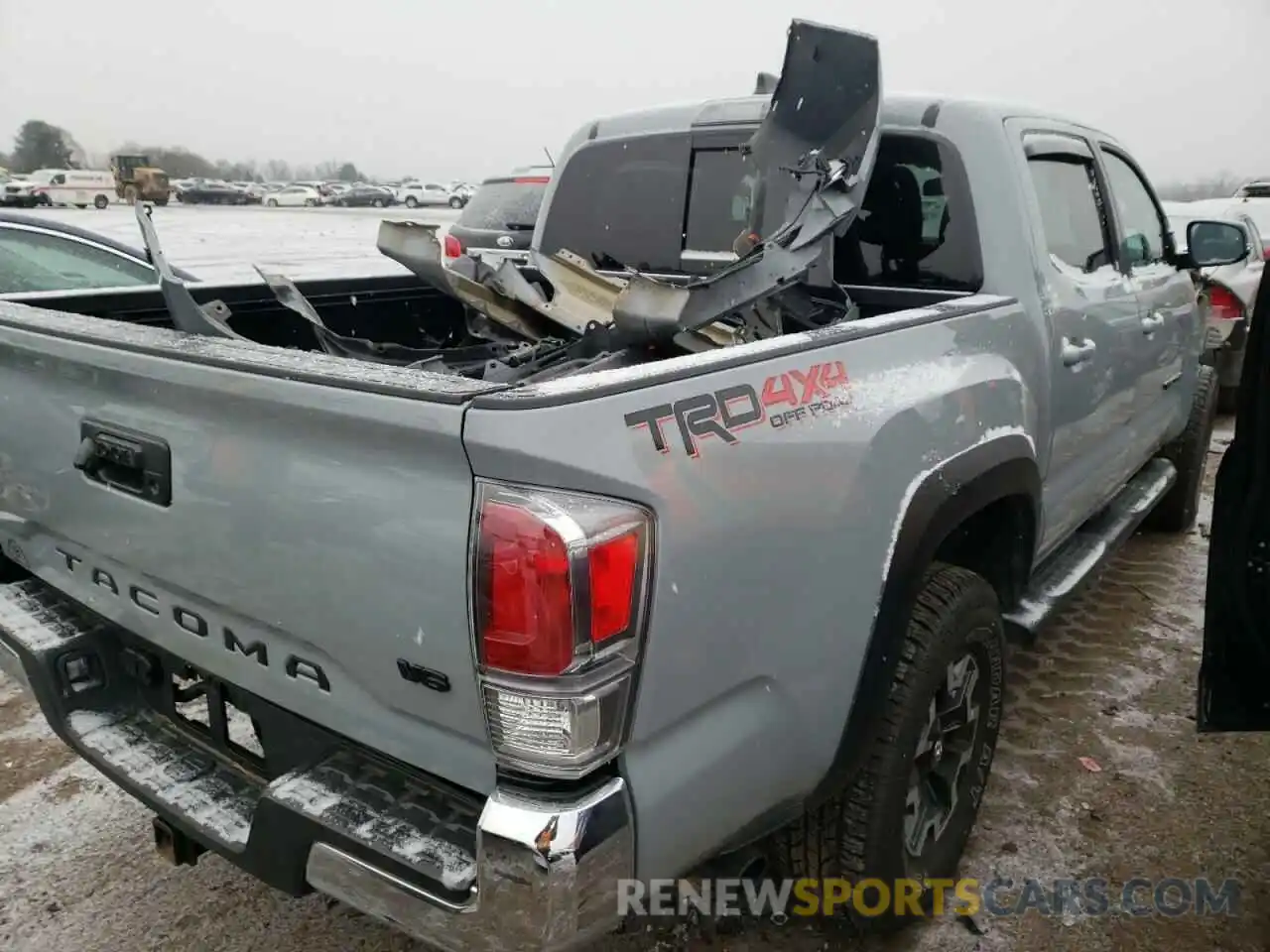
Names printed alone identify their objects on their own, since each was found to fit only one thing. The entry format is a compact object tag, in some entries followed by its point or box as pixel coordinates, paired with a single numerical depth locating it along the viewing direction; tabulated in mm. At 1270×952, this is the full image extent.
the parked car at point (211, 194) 56156
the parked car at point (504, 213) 9023
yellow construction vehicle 43909
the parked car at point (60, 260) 4969
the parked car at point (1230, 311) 6961
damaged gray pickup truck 1494
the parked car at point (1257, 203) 9859
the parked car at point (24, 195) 39219
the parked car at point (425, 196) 58188
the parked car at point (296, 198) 59188
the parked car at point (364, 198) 56906
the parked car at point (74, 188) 42531
